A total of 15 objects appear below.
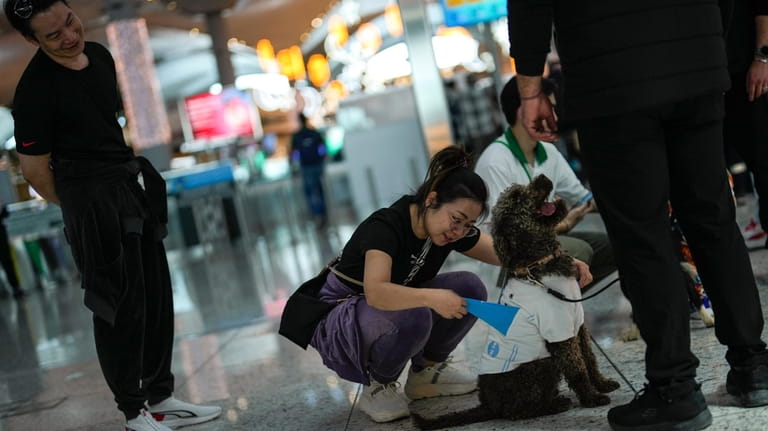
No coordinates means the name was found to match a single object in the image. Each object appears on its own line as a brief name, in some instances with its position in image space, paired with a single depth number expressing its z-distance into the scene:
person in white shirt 3.25
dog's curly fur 2.33
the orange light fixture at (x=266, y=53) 21.77
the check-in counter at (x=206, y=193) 11.05
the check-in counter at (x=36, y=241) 10.40
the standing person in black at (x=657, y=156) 2.03
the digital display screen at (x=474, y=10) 7.55
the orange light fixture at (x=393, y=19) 19.69
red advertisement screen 18.94
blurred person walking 12.69
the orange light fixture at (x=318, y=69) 22.96
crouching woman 2.46
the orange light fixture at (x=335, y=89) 23.14
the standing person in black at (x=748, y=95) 2.95
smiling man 2.73
